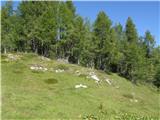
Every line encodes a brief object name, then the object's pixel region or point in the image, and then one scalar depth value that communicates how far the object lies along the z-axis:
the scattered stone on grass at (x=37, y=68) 31.81
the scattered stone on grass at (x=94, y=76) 32.15
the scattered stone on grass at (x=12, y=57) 34.12
